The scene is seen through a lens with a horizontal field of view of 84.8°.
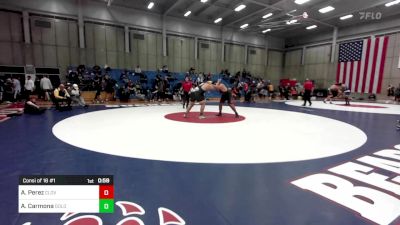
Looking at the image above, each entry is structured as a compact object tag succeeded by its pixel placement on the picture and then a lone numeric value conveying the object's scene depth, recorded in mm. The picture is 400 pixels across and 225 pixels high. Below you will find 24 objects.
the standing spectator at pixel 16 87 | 12523
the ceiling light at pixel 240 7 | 16853
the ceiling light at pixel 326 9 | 16547
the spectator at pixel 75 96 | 10062
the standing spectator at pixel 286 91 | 18703
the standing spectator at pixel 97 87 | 12977
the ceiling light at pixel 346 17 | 17794
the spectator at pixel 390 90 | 17344
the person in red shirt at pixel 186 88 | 10008
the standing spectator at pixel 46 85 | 12961
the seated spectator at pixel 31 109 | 7718
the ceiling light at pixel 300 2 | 15102
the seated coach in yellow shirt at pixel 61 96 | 8789
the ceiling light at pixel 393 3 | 14455
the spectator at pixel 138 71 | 17203
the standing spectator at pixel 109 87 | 13781
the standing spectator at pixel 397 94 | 16406
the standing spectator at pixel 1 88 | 11883
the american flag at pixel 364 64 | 18281
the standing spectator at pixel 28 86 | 12344
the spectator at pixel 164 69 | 18453
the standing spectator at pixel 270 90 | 17656
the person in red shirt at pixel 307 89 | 11766
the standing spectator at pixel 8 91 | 12176
